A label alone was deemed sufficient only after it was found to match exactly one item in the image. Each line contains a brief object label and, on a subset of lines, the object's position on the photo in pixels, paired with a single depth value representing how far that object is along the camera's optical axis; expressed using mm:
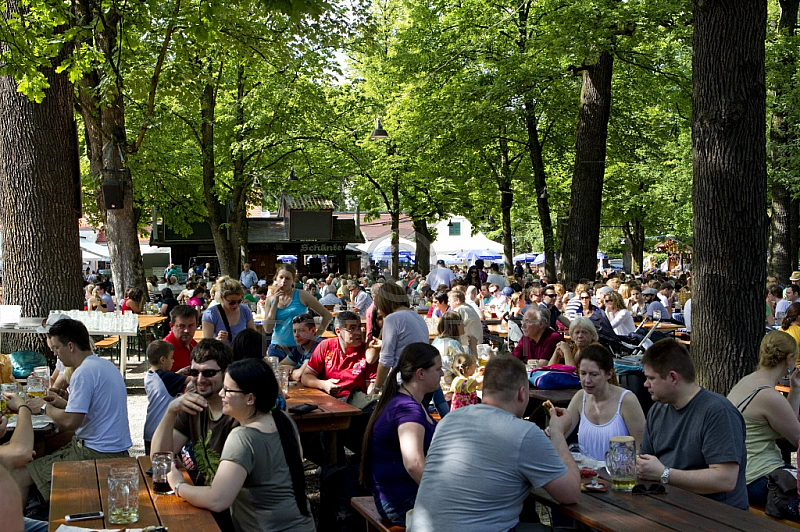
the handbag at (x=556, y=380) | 7055
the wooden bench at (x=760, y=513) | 4402
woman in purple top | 4145
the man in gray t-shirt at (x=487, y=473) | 3445
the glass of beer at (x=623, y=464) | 3984
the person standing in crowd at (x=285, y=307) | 8875
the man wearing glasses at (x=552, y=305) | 11797
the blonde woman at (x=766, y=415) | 4891
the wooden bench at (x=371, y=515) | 4243
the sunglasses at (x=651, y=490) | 3938
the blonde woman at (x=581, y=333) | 7742
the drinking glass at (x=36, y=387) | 6266
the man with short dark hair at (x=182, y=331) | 7438
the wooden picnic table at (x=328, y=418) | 5965
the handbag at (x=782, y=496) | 4426
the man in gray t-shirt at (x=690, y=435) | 4027
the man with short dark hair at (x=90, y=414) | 5301
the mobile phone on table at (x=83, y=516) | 3547
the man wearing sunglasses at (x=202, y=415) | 4438
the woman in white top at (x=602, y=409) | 5039
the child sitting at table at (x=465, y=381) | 6293
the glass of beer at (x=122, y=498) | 3557
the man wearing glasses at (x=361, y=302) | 16703
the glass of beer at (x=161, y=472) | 3975
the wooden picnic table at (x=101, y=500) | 3555
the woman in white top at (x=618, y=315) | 11758
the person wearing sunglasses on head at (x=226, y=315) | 8289
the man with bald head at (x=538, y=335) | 8391
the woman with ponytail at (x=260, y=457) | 3758
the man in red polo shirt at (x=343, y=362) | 7023
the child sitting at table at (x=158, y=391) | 5492
